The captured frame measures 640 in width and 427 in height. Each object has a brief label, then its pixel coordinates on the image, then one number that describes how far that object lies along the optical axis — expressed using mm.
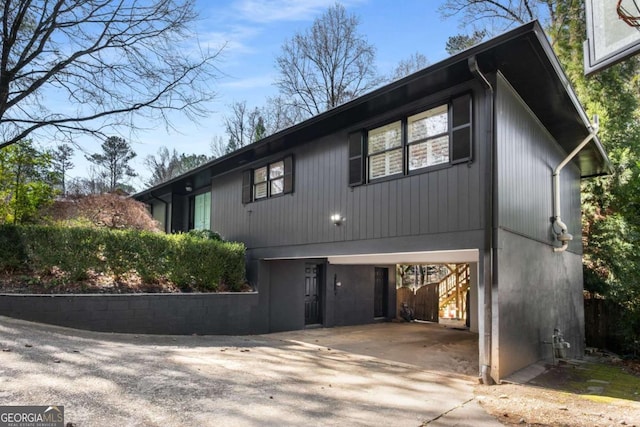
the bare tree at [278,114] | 23070
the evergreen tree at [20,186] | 10555
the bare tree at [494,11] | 16453
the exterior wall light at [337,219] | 8344
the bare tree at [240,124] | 26984
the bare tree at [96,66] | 8383
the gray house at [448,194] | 6062
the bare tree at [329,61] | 21422
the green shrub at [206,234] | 10930
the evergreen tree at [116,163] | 31588
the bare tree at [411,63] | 20758
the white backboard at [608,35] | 4012
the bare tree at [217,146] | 28448
